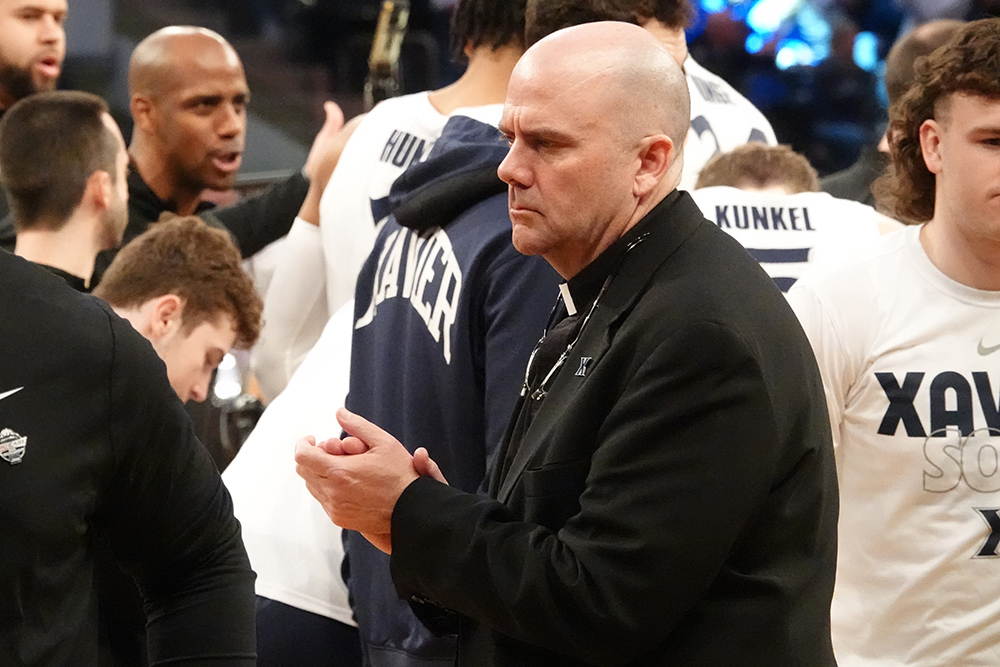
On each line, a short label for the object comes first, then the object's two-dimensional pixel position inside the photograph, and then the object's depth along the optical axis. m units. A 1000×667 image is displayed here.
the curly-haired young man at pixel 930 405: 4.50
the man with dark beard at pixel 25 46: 9.73
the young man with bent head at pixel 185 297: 5.50
